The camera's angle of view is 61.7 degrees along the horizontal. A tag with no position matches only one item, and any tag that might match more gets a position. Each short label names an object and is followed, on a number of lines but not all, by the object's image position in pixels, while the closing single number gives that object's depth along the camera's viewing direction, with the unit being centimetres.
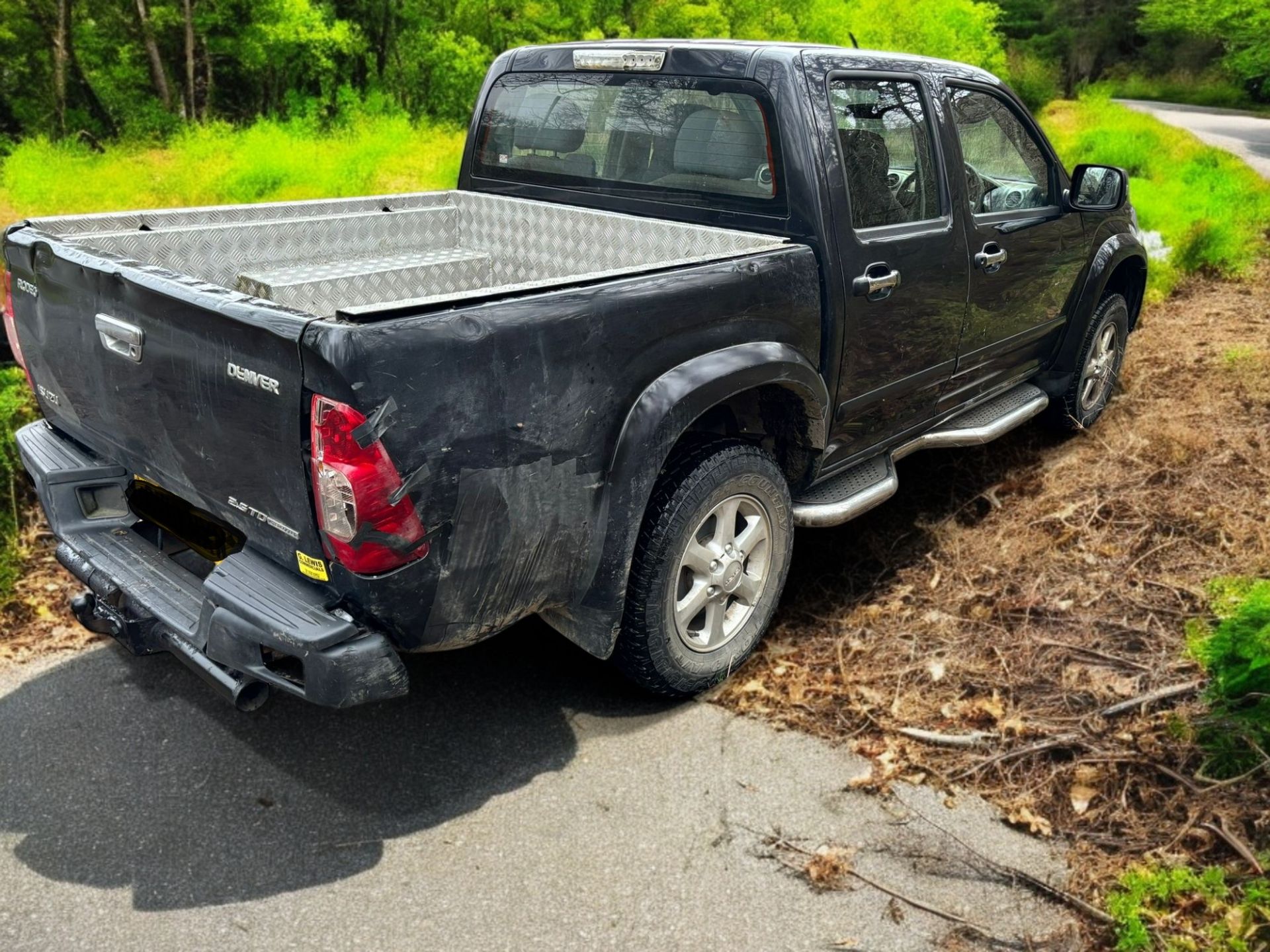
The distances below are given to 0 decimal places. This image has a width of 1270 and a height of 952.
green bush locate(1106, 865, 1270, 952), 262
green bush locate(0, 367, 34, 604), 431
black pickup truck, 260
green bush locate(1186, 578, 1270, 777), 308
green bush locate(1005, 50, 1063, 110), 2722
